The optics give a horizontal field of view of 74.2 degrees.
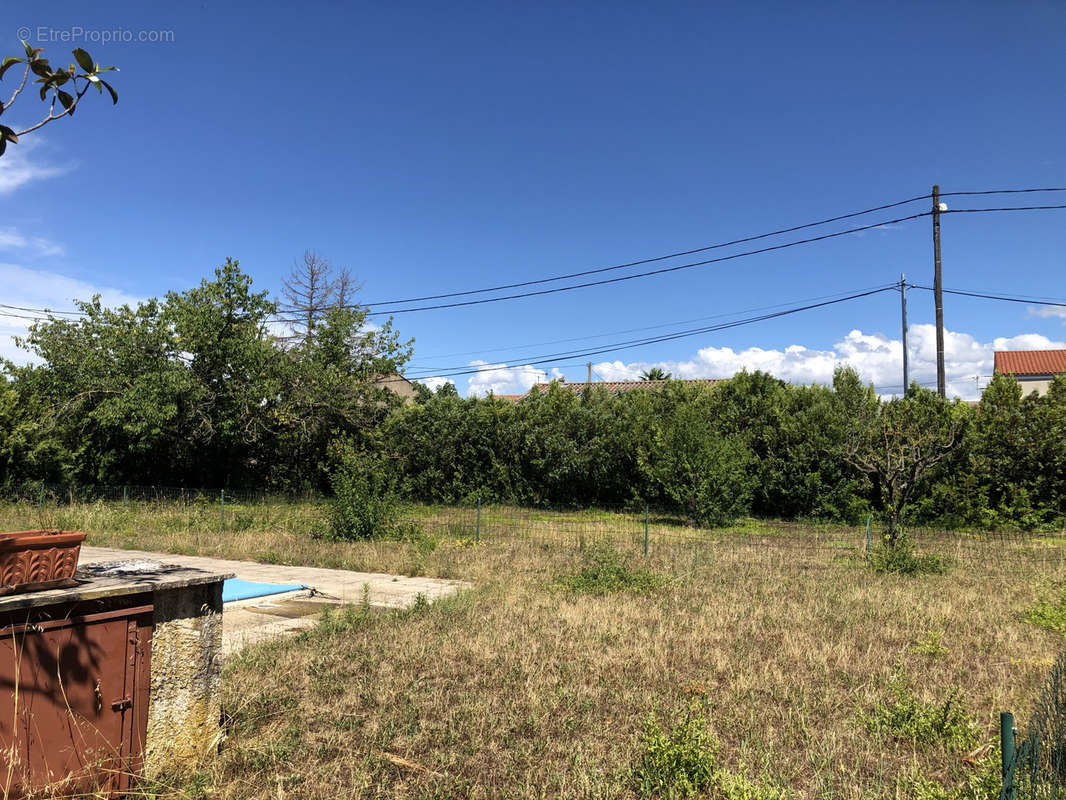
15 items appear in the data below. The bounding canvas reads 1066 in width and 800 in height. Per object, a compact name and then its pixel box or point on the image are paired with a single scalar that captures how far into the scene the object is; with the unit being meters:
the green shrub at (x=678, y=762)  4.19
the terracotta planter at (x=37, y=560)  3.43
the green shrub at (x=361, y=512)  15.12
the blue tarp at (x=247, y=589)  9.78
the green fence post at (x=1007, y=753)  3.16
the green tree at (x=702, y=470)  18.80
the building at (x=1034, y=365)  48.44
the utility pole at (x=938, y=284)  21.88
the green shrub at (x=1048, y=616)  8.35
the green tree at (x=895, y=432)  13.16
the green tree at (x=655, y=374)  47.81
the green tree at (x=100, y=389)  19.50
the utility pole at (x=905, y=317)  32.91
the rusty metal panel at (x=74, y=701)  3.35
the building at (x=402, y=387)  42.72
